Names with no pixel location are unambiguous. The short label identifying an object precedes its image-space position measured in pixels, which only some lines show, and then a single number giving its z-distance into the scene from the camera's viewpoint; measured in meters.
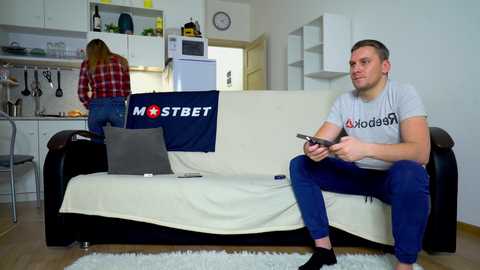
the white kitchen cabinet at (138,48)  3.89
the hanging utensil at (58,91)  3.81
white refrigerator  4.01
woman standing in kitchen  2.60
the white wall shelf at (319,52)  3.08
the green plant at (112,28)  3.98
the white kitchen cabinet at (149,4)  4.11
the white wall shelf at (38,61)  3.45
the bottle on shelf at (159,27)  4.14
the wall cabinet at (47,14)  3.48
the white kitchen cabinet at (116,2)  3.91
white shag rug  1.36
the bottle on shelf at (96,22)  3.84
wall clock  5.19
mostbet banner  2.10
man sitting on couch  1.15
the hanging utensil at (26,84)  3.68
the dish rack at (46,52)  3.46
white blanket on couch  1.48
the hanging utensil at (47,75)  3.79
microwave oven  4.04
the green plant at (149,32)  4.12
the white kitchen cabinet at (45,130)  3.22
